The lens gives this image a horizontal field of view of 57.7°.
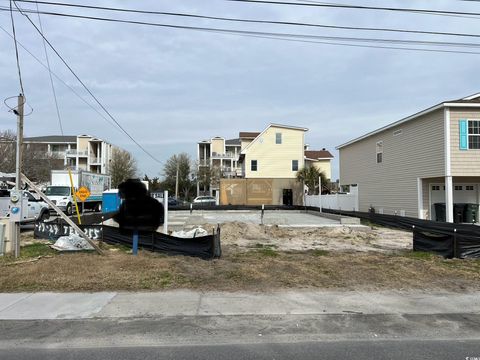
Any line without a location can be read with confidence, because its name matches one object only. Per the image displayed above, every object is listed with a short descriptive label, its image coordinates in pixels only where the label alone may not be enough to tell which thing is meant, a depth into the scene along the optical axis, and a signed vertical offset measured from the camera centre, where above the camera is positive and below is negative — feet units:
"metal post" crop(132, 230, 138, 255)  38.19 -4.67
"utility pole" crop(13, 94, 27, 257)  38.14 +2.81
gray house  70.69 +4.43
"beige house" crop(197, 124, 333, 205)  155.43 +8.64
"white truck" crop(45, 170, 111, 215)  101.71 +0.80
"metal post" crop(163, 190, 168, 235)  51.38 -2.57
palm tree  161.07 +4.23
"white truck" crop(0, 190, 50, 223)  64.28 -2.78
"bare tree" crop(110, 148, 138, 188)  230.07 +13.05
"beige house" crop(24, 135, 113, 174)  271.90 +26.24
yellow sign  71.10 -0.46
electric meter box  38.32 -1.44
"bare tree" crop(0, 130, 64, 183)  141.49 +11.25
